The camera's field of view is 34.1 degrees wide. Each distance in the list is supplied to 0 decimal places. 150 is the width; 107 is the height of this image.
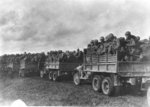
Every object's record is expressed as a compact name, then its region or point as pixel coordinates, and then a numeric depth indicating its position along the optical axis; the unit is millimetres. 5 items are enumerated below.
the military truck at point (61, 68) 19328
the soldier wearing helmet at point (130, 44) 11277
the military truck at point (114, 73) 10570
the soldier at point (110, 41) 12177
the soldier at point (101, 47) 13048
